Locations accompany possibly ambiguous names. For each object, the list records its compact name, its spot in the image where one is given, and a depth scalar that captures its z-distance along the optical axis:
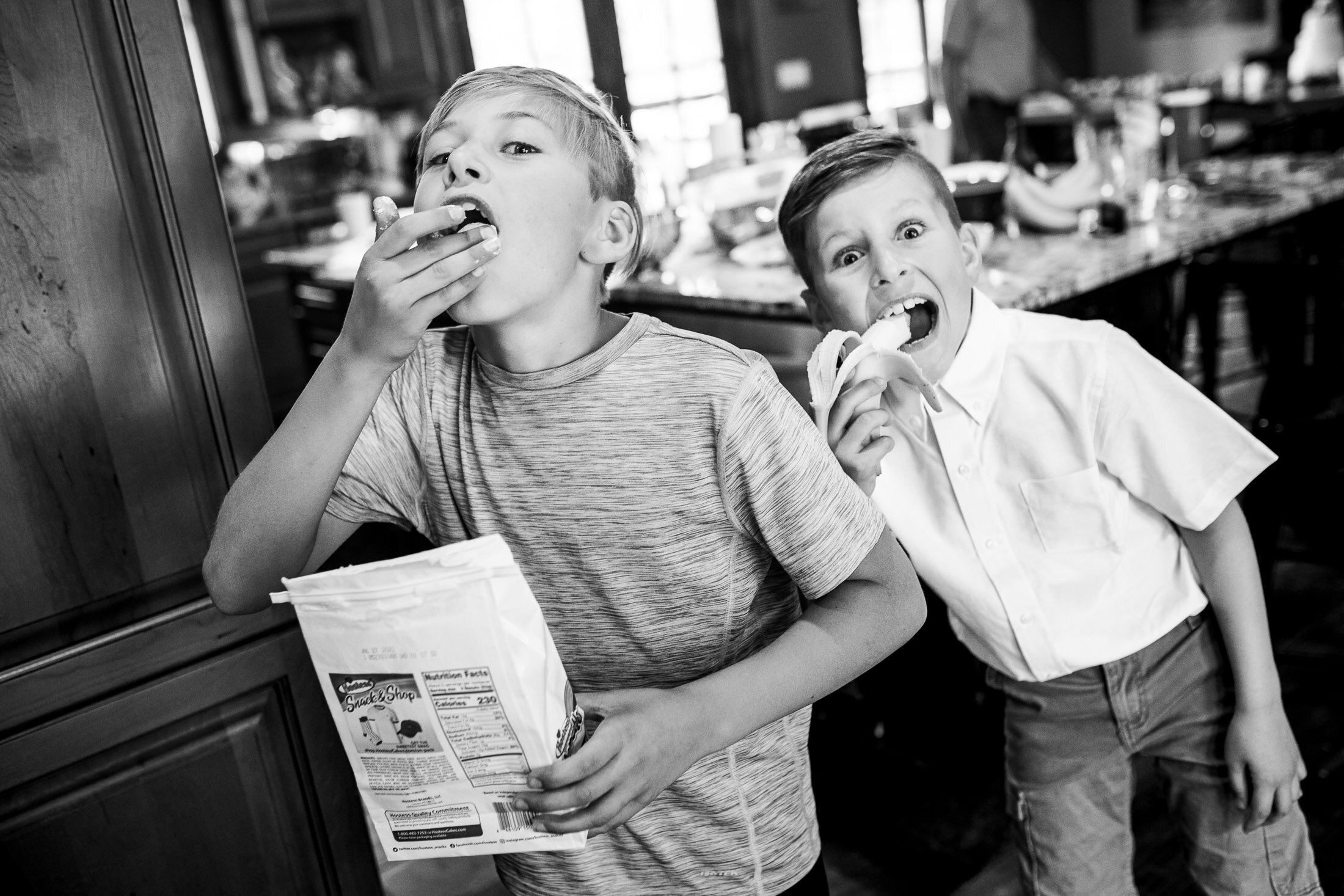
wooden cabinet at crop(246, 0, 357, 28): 6.14
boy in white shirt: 1.26
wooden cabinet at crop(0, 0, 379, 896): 1.12
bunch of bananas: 2.60
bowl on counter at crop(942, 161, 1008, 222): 2.68
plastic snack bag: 0.77
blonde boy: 0.88
